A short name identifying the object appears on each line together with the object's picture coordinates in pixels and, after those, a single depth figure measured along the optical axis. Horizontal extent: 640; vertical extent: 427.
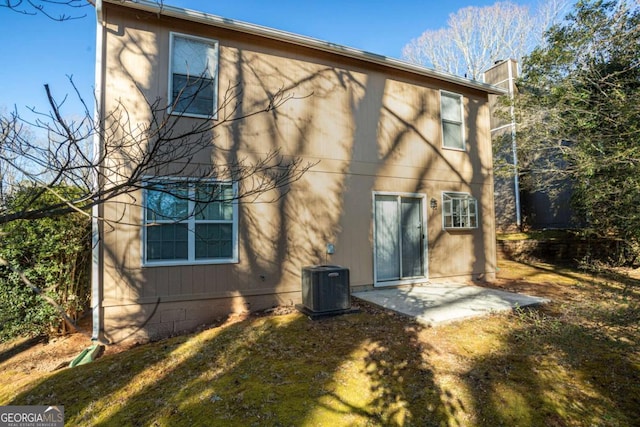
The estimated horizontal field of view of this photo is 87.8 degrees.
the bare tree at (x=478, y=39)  17.81
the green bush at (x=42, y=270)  4.81
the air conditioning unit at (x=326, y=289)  5.13
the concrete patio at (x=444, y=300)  5.02
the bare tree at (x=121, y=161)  2.37
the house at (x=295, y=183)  5.06
